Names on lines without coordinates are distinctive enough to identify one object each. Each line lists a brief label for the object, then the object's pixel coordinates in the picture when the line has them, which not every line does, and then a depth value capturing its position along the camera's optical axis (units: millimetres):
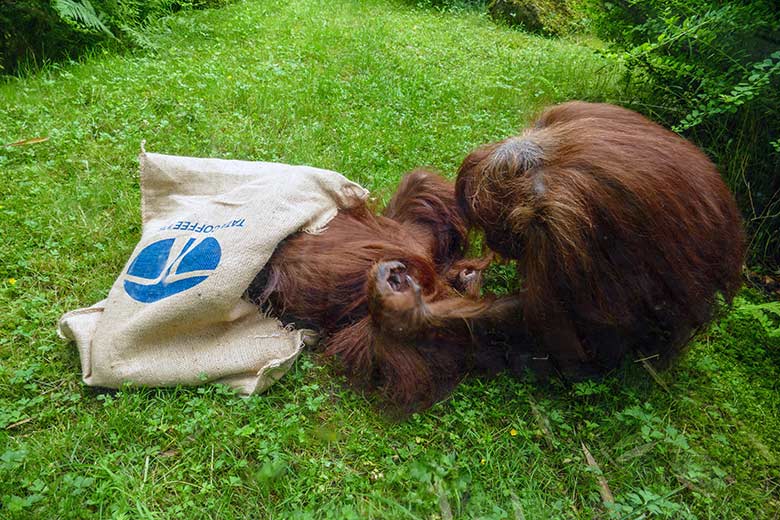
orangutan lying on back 1971
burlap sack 1927
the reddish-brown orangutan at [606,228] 1697
